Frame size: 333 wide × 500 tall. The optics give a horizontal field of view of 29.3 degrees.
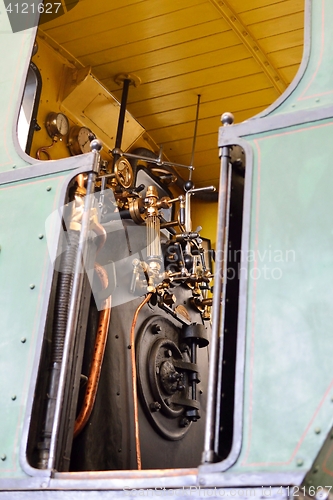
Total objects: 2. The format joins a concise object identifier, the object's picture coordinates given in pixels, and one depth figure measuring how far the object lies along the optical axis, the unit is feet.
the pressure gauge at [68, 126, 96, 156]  12.32
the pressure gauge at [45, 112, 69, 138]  11.87
